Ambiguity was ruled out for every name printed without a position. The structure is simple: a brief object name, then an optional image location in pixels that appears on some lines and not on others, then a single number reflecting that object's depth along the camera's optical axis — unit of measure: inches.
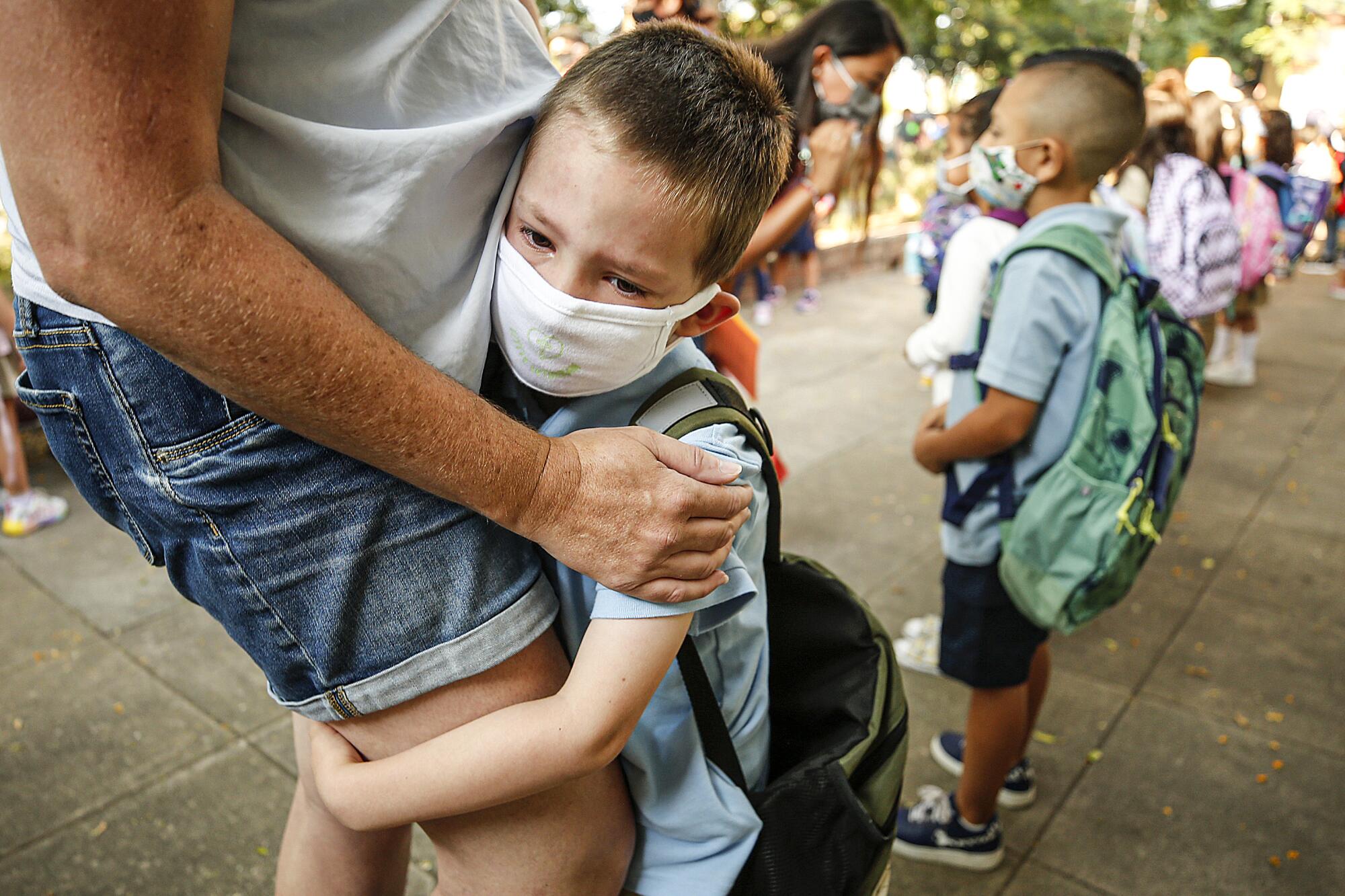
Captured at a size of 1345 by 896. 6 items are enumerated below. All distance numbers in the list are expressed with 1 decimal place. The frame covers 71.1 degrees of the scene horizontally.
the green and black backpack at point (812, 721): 47.5
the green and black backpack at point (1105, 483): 81.4
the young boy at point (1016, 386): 85.4
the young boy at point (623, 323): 40.6
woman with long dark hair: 126.0
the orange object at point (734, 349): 100.0
